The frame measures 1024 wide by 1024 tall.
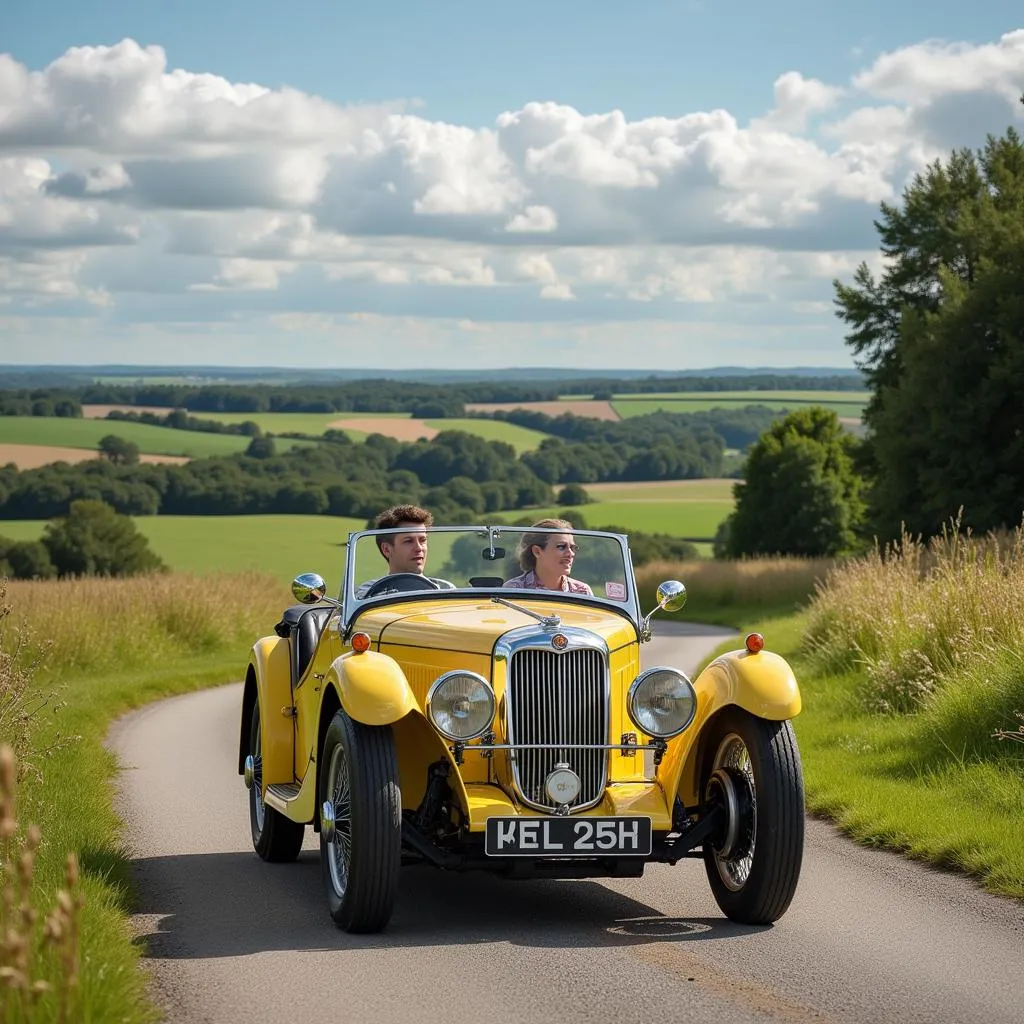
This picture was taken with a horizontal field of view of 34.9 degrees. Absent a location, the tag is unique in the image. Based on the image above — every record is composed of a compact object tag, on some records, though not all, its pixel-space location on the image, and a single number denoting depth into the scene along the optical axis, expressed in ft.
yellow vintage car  24.38
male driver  31.58
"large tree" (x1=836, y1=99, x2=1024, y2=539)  142.10
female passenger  30.76
